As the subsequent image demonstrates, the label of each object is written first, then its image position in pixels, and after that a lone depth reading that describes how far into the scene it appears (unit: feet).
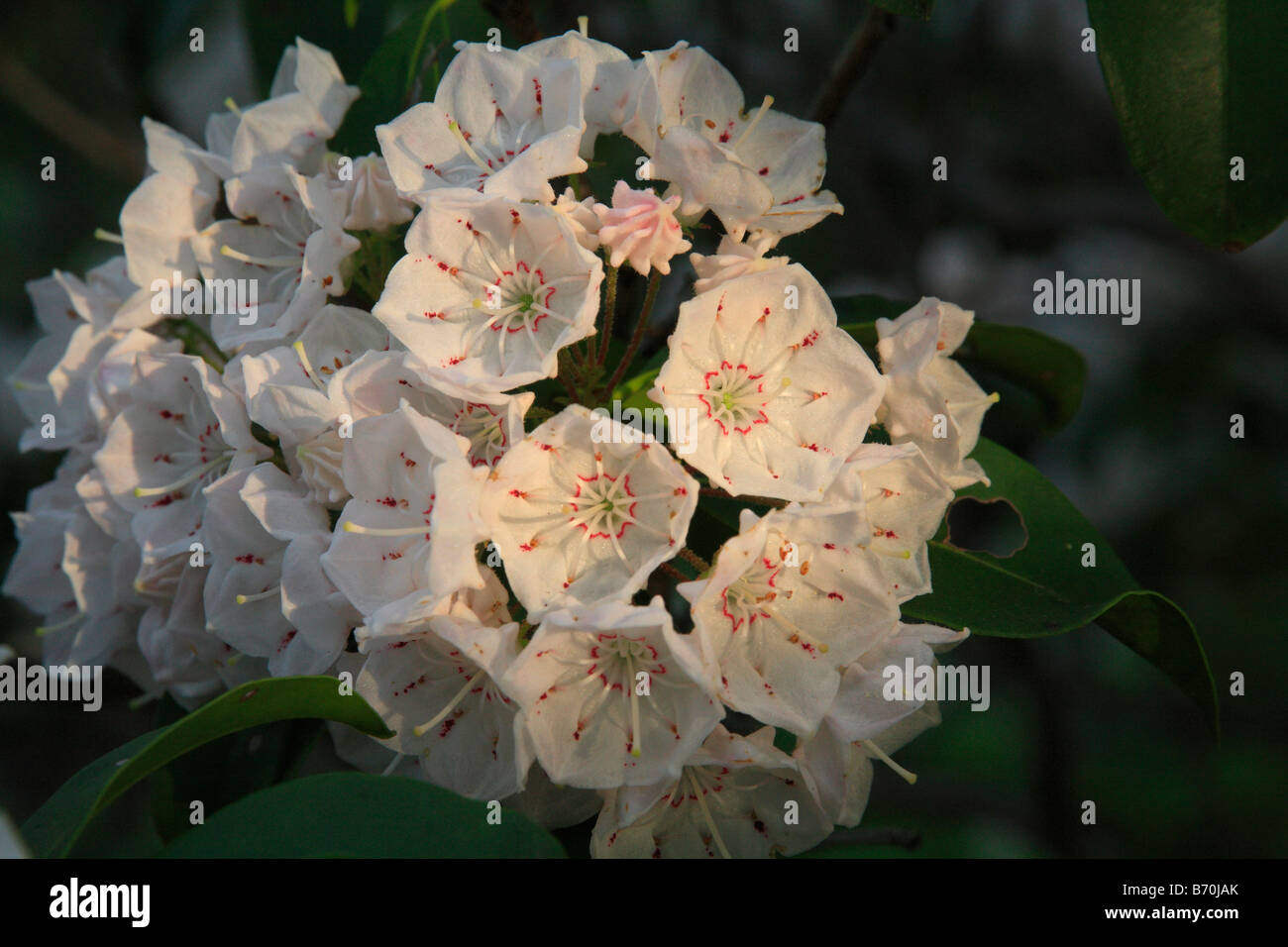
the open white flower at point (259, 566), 0.67
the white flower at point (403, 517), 0.62
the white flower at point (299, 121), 0.75
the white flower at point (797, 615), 0.64
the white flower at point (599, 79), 0.69
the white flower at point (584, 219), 0.66
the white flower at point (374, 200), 0.71
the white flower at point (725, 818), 0.67
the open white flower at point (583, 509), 0.64
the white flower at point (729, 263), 0.67
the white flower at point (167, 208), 0.76
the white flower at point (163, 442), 0.74
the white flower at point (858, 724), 0.66
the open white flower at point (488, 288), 0.66
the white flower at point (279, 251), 0.71
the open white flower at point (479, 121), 0.69
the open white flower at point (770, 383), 0.65
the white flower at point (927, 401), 0.68
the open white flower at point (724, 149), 0.67
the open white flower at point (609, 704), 0.63
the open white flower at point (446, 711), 0.66
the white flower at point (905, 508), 0.67
